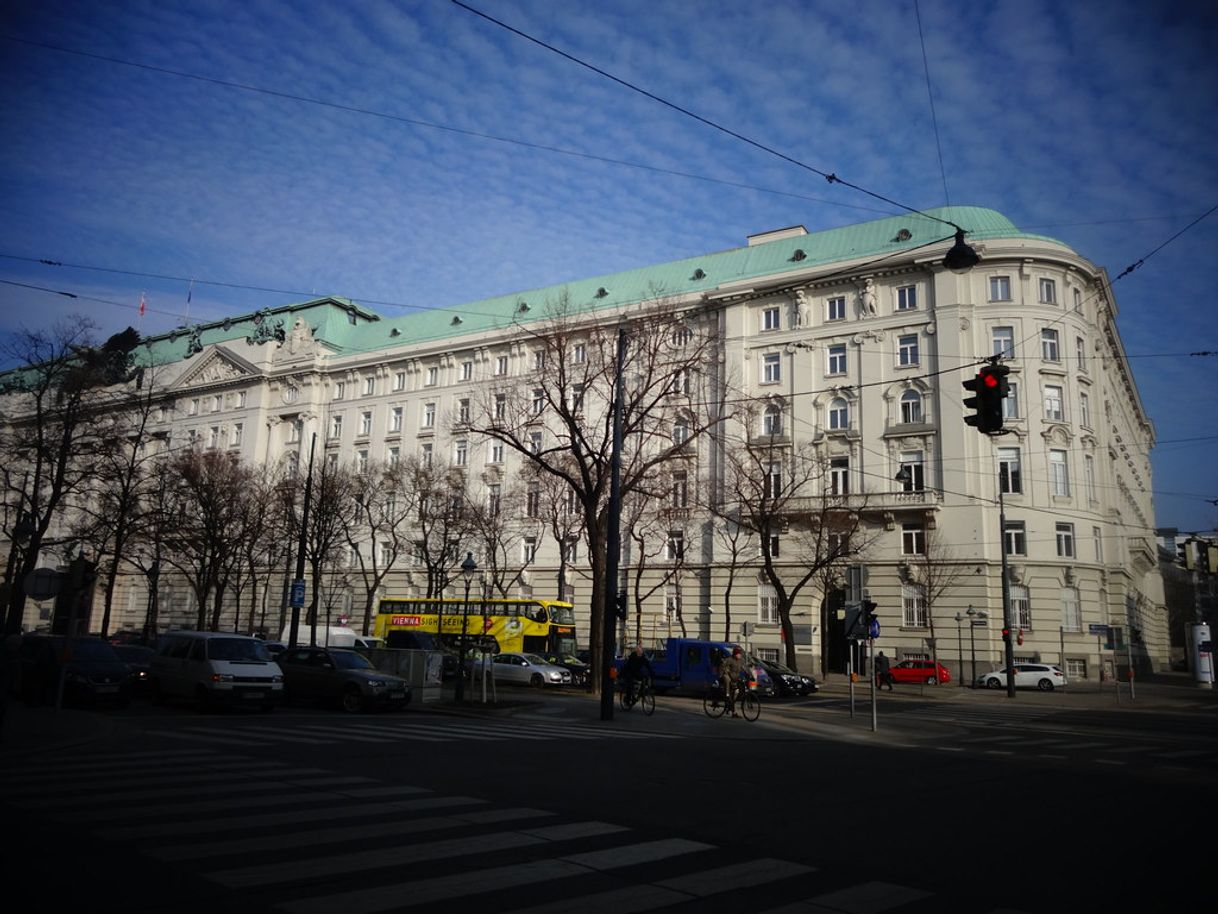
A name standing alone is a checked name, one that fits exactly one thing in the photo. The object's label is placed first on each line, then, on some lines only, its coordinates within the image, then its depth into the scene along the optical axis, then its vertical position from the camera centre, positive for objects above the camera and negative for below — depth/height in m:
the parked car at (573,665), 40.53 -2.42
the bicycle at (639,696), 24.36 -2.21
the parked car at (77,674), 20.17 -1.70
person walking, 39.91 -2.34
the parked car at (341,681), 22.67 -1.91
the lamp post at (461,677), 25.49 -1.89
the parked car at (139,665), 23.72 -1.69
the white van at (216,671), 20.55 -1.59
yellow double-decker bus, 45.00 -0.66
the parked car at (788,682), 35.38 -2.48
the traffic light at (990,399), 15.01 +3.82
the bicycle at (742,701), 23.25 -2.20
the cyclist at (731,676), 23.48 -1.53
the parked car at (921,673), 43.75 -2.44
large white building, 45.69 +10.74
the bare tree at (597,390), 29.91 +8.07
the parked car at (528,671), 36.62 -2.43
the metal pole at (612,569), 22.00 +1.15
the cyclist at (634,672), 24.52 -1.54
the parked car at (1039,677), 41.64 -2.33
